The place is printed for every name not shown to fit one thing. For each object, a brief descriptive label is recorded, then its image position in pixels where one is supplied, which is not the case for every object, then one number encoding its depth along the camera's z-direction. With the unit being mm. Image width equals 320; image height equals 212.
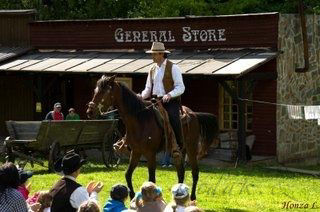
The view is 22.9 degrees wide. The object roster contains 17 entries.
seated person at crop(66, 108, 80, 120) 23688
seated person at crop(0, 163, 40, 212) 8211
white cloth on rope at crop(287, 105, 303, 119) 21711
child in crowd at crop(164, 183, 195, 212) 9586
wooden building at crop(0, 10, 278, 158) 22344
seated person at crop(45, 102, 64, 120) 22703
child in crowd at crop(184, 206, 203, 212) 7777
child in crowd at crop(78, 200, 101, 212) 7543
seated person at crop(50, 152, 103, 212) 8773
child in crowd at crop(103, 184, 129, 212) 9430
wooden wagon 18609
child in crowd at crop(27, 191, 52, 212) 9288
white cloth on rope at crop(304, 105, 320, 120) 20984
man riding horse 13797
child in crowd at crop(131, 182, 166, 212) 9438
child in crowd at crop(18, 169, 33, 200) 9336
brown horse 13406
